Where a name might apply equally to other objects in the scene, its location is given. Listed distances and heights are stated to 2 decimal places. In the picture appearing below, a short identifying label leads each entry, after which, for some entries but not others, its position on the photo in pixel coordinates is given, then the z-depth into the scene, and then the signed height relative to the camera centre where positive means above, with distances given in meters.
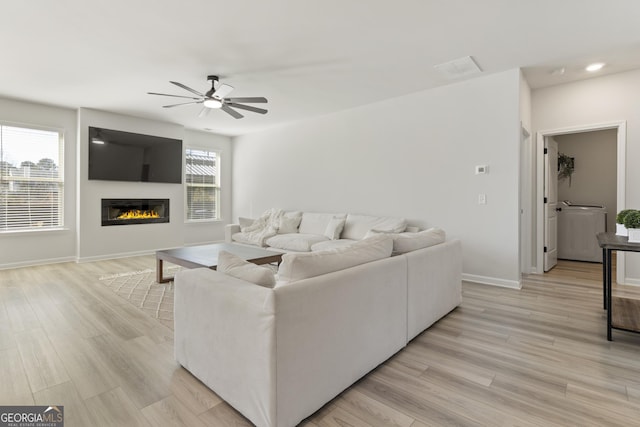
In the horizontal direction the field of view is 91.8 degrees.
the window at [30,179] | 4.79 +0.55
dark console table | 2.23 -0.55
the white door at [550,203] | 4.51 +0.17
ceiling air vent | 3.49 +1.74
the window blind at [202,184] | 7.04 +0.69
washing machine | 5.35 -0.27
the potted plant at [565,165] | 6.10 +0.99
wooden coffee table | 3.27 -0.48
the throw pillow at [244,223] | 5.98 -0.18
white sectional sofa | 1.38 -0.59
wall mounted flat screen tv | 5.44 +1.07
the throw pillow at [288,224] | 5.55 -0.19
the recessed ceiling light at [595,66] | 3.62 +1.76
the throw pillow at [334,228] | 4.90 -0.23
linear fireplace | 5.64 +0.04
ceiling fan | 3.57 +1.37
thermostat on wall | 3.93 +0.58
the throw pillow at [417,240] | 2.38 -0.22
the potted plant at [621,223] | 2.46 -0.08
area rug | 3.00 -0.91
